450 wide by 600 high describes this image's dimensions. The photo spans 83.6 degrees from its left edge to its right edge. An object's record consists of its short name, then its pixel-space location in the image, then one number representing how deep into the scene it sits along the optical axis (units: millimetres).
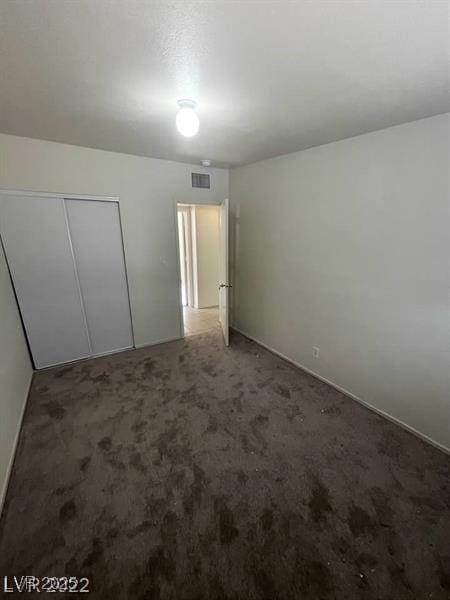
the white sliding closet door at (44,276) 2607
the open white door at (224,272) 3260
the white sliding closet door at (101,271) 2945
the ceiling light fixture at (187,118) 1610
